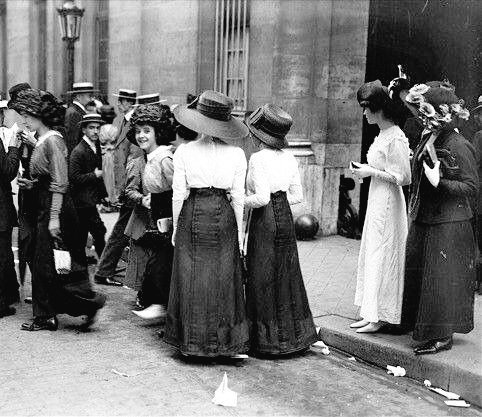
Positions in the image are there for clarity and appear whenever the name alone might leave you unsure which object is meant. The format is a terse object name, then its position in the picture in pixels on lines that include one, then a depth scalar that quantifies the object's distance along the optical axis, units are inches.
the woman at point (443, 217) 218.7
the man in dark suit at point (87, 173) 326.0
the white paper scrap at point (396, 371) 226.7
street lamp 545.6
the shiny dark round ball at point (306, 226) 423.5
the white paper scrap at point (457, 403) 204.2
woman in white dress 240.4
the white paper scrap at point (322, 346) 246.5
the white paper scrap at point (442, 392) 209.4
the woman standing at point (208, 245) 223.6
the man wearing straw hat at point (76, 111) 413.4
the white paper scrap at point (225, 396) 193.9
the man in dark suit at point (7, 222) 265.7
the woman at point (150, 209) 259.0
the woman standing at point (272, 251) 233.8
